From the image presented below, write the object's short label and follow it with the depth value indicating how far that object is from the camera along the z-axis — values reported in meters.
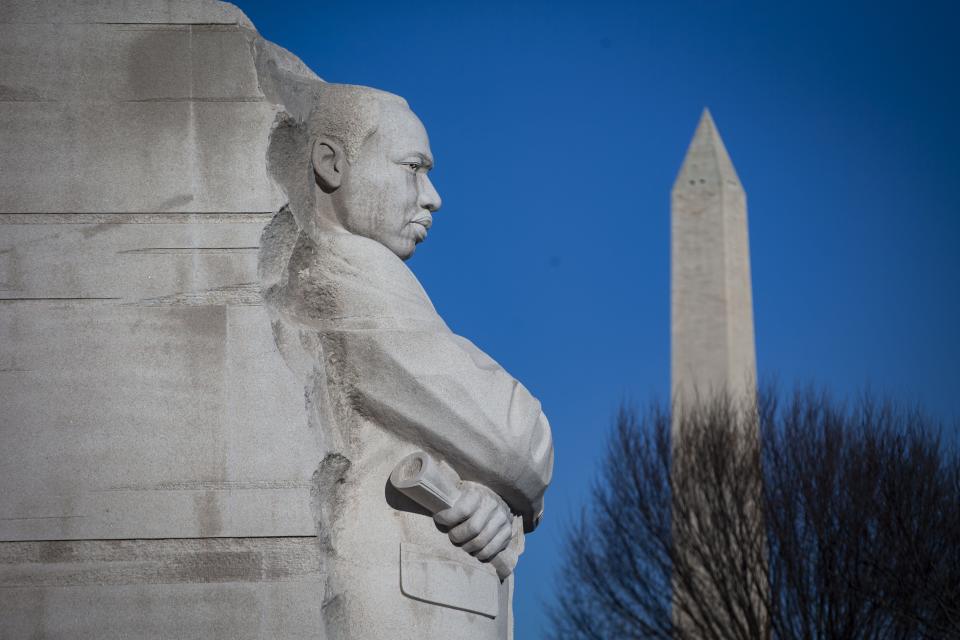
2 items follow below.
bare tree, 35.43
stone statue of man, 10.01
